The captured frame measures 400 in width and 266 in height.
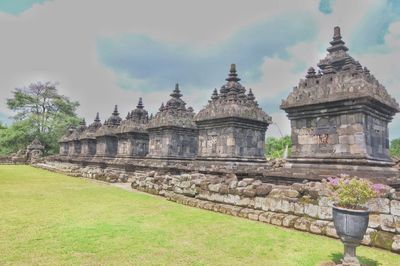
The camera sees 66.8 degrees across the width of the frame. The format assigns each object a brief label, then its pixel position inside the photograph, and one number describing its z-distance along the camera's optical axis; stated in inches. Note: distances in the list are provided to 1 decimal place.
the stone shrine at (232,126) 507.2
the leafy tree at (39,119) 1911.9
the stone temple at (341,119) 319.9
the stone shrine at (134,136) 796.6
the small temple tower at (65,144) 1525.6
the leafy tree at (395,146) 1854.3
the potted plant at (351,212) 157.5
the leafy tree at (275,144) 2210.9
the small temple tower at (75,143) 1354.6
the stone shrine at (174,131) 659.4
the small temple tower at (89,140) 1149.9
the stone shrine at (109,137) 950.4
